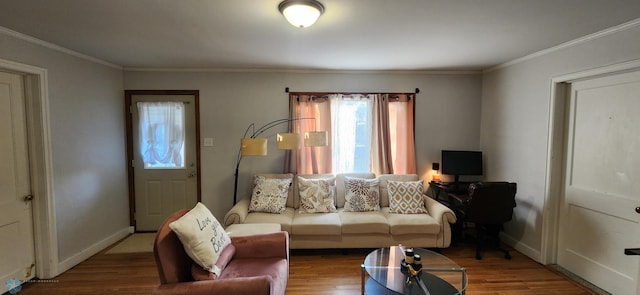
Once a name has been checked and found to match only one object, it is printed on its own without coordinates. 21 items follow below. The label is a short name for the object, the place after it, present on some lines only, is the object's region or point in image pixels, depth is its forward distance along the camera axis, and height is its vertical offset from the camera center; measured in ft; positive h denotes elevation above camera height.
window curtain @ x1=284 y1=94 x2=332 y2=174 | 12.85 +0.49
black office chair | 9.89 -2.47
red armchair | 5.34 -2.99
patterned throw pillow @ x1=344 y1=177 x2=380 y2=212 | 11.35 -2.51
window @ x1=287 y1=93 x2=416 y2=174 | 12.90 +0.22
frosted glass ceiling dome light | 5.82 +2.71
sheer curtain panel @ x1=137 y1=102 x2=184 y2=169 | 12.57 +0.08
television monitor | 12.51 -1.25
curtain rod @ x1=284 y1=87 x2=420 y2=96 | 12.86 +2.00
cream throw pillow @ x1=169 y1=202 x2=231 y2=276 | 5.81 -2.30
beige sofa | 10.25 -3.48
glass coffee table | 6.67 -3.65
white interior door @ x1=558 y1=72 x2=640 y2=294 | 7.54 -1.42
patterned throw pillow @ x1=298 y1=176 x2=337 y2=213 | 11.40 -2.54
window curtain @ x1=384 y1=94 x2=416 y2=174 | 13.12 +0.13
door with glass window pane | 12.59 -0.94
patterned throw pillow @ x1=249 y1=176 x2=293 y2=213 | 11.20 -2.49
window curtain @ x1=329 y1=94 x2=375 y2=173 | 13.01 +0.27
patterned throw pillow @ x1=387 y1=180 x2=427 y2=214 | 11.15 -2.56
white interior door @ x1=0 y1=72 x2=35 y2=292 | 7.96 -1.67
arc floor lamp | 10.39 -0.27
